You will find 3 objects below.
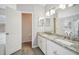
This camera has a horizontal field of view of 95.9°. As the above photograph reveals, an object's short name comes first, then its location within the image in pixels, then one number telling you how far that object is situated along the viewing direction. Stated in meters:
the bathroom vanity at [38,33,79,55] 1.87
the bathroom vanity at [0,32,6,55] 2.01
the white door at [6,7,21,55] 2.04
